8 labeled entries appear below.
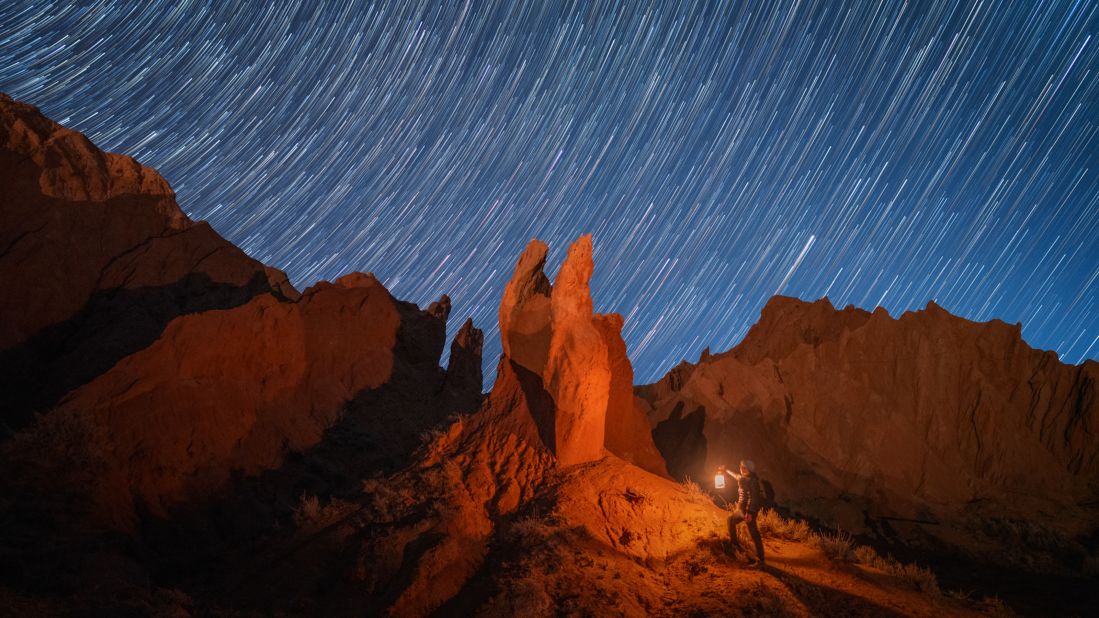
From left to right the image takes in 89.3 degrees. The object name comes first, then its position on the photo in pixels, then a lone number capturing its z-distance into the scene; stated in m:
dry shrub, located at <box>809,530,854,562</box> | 13.43
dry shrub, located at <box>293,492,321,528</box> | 13.47
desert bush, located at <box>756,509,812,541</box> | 14.40
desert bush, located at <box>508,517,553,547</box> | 11.02
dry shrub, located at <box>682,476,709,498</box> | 14.69
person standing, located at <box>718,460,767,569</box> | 11.46
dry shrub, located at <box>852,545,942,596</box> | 11.73
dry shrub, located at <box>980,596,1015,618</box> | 10.85
